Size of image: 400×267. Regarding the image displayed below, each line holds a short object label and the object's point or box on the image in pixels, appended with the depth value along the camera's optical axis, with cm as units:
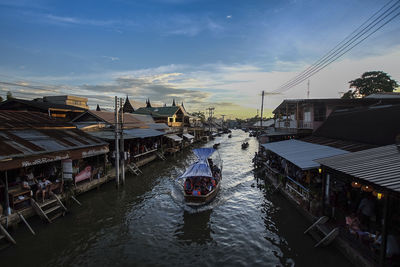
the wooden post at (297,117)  2241
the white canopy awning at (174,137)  3829
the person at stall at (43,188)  1298
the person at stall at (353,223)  905
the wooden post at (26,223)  1104
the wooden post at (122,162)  1968
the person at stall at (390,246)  743
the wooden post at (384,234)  695
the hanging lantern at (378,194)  861
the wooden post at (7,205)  1088
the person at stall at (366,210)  956
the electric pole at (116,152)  1828
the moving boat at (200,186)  1503
